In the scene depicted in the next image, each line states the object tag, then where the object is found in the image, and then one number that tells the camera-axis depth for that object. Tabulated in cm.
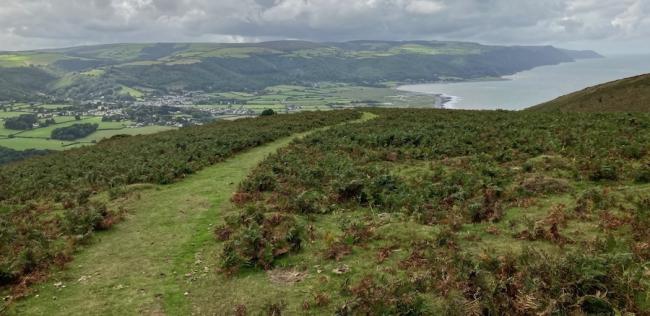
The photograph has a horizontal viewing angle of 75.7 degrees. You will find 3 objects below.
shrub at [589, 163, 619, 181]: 1645
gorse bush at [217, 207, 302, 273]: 1213
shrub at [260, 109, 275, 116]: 5983
